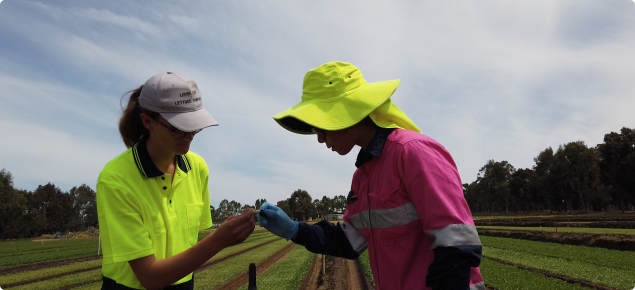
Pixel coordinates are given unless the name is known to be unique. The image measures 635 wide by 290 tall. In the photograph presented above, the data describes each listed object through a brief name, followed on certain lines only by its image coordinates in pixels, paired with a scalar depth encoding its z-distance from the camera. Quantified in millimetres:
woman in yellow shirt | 1806
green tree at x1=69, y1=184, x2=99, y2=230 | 100462
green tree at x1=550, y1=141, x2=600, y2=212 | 63781
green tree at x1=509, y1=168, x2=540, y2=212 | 84062
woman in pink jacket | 1562
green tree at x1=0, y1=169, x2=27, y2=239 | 64562
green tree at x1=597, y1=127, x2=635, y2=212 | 53281
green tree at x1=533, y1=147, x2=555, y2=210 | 72000
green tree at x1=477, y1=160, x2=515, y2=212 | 90400
